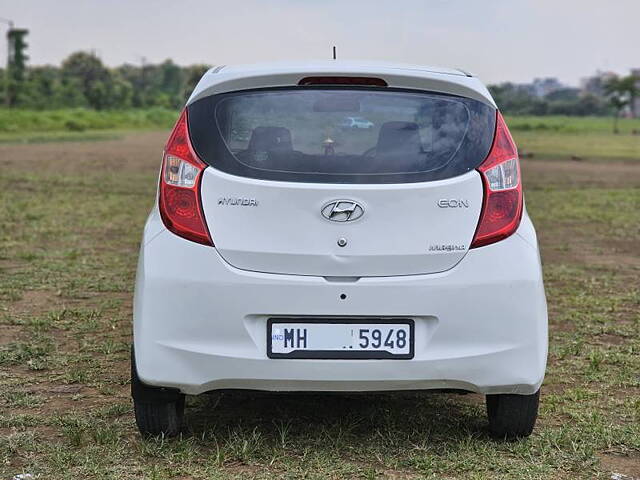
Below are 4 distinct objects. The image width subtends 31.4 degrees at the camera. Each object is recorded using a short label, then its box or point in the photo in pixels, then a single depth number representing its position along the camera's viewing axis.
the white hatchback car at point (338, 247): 4.16
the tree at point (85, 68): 114.31
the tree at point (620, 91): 75.38
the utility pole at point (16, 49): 85.50
